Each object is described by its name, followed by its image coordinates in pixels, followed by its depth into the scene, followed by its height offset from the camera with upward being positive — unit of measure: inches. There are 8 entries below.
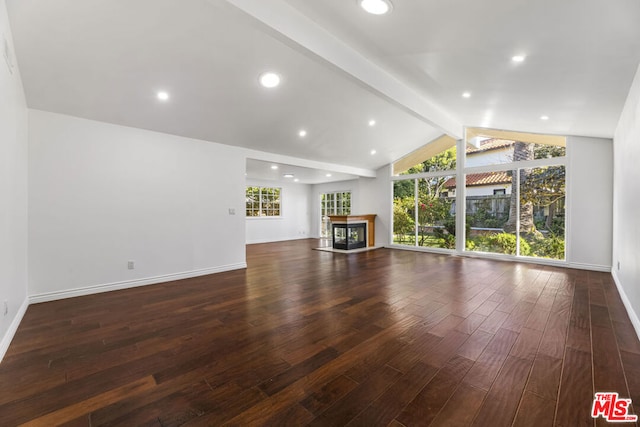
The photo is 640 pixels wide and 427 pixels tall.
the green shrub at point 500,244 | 230.1 -29.4
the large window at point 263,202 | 374.3 +12.2
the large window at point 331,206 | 410.6 +6.4
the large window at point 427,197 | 275.1 +13.8
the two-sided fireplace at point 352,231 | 305.0 -23.7
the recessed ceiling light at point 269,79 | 133.2 +64.3
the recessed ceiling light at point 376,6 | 83.9 +63.1
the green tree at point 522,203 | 225.8 +5.3
